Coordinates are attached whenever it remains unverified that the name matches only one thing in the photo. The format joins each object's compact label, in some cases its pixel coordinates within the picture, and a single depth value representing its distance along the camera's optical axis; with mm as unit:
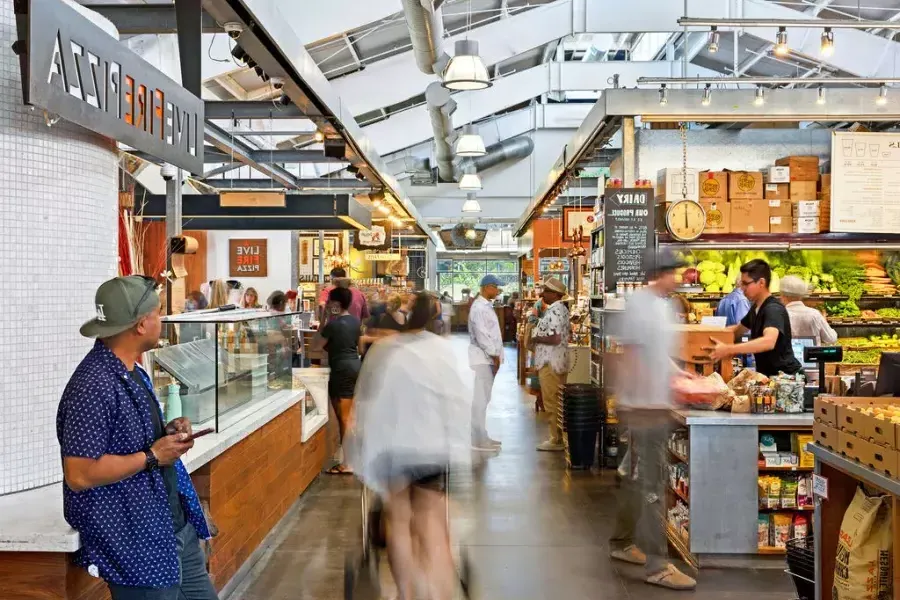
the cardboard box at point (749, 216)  7539
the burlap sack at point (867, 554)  3311
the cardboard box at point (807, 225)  7559
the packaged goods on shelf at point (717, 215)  7512
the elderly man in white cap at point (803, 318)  7081
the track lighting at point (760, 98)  7416
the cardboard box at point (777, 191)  7602
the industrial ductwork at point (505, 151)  21312
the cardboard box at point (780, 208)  7605
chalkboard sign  7387
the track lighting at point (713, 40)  7670
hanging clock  7312
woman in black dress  7648
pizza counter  2783
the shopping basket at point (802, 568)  4117
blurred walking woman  4121
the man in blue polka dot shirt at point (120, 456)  2482
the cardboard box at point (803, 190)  7598
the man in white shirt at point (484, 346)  9273
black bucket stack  7984
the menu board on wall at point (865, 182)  7562
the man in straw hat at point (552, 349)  8805
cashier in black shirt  5633
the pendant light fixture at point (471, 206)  19109
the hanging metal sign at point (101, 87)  2574
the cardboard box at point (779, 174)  7520
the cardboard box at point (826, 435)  3661
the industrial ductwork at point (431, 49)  8166
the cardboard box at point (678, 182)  7457
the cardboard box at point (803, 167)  7590
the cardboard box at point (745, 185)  7523
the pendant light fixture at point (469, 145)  12625
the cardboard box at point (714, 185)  7512
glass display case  4508
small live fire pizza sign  16859
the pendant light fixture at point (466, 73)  8695
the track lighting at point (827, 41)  7546
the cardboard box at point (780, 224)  7602
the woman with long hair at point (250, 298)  13043
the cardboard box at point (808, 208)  7555
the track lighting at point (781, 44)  7515
